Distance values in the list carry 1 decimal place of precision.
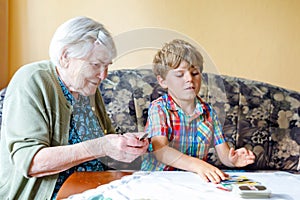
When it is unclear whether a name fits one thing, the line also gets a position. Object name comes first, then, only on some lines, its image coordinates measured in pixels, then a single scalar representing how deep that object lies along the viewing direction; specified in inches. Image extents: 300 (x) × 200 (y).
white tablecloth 34.9
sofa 69.5
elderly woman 40.2
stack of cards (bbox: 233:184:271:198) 34.8
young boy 38.9
